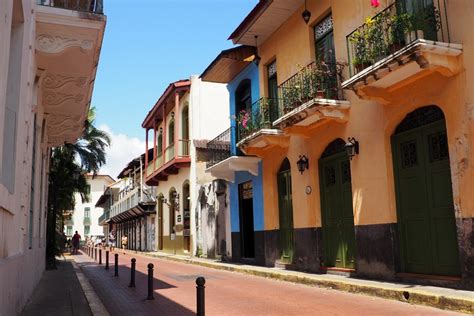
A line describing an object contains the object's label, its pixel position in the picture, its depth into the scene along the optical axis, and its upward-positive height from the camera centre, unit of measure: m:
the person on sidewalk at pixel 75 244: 37.16 -0.07
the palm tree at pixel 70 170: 20.48 +3.53
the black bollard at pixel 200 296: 5.67 -0.67
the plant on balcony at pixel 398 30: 9.38 +3.93
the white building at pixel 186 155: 25.58 +4.83
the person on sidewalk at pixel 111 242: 42.22 -0.02
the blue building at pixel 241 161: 17.50 +2.86
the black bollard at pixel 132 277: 12.64 -0.94
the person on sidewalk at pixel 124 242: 43.70 -0.06
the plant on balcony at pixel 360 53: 10.53 +3.95
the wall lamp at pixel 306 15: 14.04 +6.35
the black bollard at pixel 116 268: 15.95 -0.86
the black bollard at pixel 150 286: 10.02 -0.95
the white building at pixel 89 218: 85.06 +4.33
